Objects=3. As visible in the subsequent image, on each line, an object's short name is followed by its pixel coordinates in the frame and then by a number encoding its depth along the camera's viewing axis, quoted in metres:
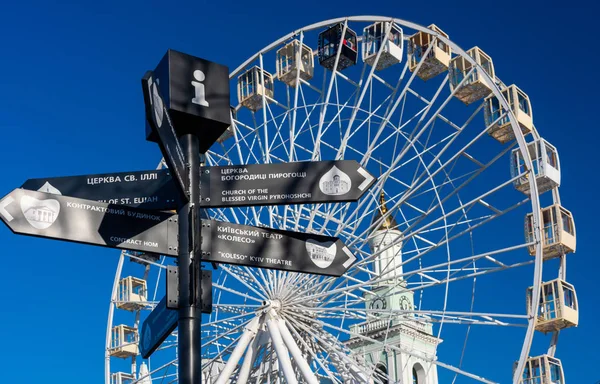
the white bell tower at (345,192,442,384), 48.91
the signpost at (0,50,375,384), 6.32
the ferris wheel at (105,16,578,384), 21.41
